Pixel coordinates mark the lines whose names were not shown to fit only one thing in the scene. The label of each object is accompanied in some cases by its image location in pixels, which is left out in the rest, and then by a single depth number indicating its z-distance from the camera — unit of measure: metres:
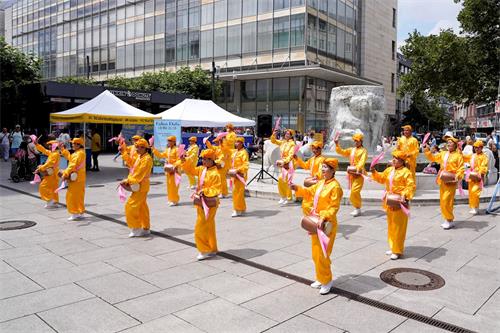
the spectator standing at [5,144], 23.05
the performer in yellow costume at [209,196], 6.72
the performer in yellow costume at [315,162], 8.94
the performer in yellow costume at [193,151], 11.73
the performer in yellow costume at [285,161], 11.19
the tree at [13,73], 26.92
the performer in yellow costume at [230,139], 13.20
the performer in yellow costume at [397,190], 6.73
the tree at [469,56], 26.12
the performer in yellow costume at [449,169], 9.05
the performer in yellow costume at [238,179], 10.34
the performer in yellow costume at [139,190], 7.91
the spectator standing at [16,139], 21.84
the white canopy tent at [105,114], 16.44
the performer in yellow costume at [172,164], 11.55
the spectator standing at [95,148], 19.52
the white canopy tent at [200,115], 19.30
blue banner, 18.12
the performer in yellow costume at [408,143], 11.06
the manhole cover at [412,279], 5.70
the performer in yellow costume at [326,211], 5.41
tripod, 14.84
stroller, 15.41
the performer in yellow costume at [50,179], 10.61
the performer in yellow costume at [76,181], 9.38
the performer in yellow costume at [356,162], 9.83
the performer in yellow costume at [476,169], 9.93
